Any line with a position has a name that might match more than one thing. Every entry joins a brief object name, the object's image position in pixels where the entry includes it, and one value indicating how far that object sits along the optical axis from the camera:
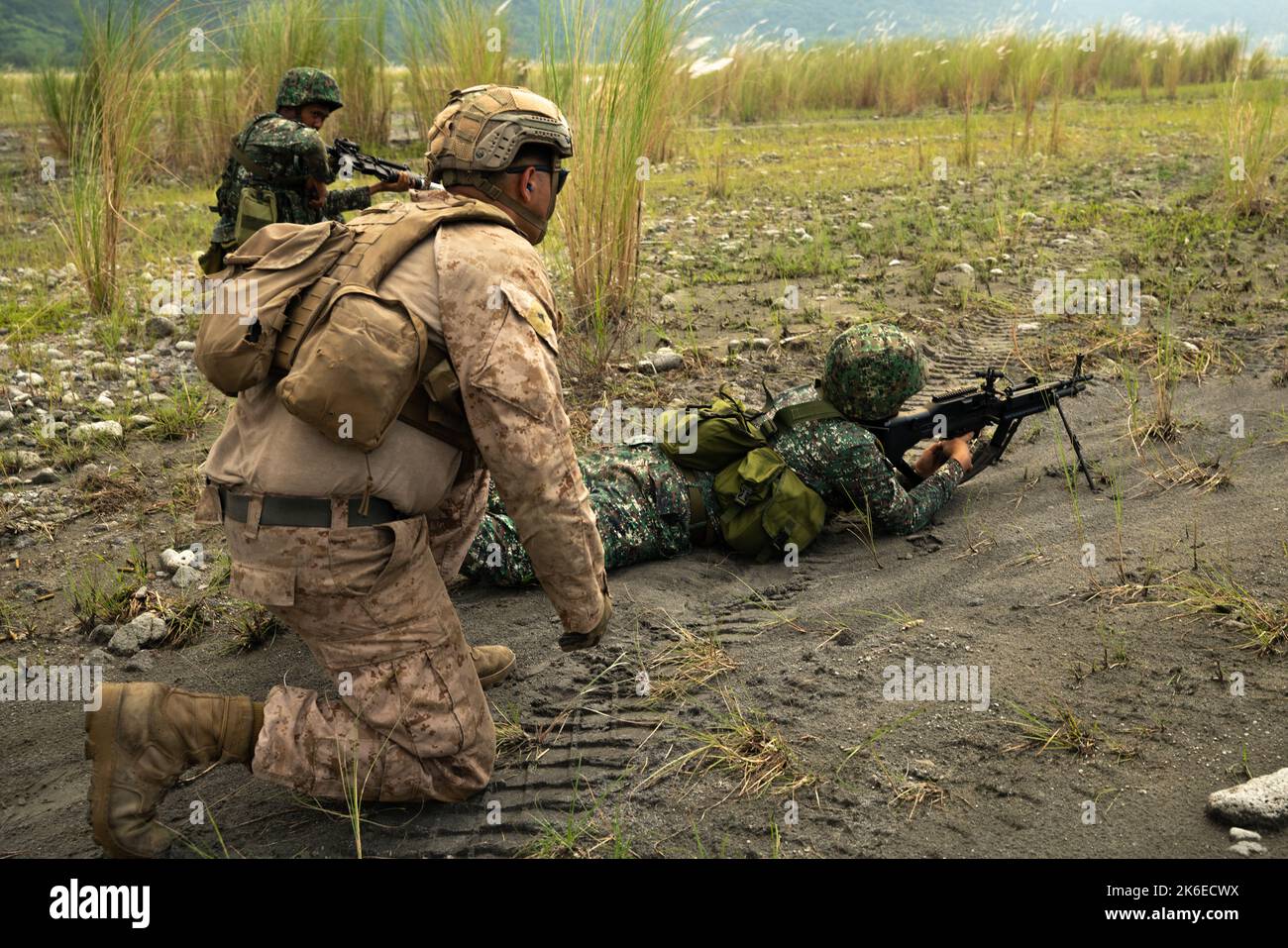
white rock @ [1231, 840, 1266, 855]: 1.94
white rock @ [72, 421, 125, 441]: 4.35
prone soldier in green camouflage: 3.28
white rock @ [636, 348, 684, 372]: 4.87
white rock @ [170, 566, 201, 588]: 3.41
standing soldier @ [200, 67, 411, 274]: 4.47
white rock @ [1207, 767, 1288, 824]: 1.99
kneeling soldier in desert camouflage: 2.11
